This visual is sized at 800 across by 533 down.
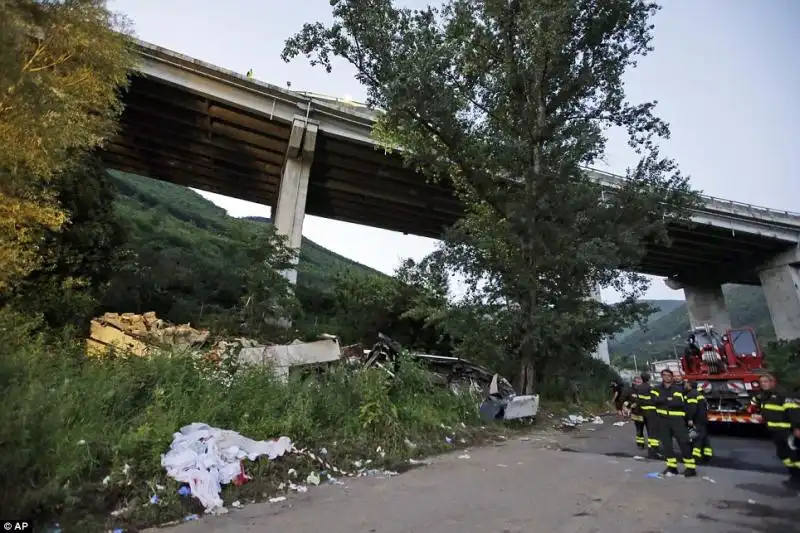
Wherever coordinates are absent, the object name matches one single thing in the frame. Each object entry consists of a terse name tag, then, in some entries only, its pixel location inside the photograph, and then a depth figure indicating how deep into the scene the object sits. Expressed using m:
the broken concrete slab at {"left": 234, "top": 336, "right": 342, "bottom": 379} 8.34
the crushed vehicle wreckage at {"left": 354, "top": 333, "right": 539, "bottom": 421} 9.23
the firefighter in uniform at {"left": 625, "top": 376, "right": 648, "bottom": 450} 7.91
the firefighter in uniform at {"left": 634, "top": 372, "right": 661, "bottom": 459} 6.61
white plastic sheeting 4.32
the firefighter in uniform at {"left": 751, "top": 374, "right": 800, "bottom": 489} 5.31
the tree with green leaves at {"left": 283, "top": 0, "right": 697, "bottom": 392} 10.68
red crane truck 8.95
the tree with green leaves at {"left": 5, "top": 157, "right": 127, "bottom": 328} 10.29
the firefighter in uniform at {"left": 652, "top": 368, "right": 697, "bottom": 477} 5.93
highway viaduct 18.31
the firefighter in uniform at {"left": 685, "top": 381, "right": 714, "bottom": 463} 6.49
